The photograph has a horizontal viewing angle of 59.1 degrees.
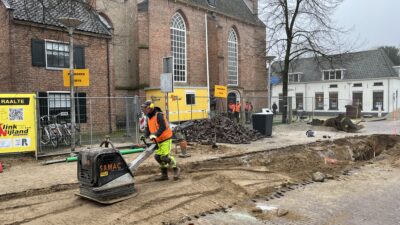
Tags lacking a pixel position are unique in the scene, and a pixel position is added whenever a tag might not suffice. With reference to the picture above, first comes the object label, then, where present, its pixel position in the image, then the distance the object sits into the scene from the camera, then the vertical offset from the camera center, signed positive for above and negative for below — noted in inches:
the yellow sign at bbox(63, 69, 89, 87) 475.5 +29.0
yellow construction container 820.6 -11.0
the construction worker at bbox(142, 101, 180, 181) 310.9 -30.6
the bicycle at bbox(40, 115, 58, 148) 493.1 -49.2
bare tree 1047.0 +200.2
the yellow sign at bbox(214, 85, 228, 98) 648.9 +13.9
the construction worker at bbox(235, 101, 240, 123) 932.5 -32.6
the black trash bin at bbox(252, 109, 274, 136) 692.1 -46.3
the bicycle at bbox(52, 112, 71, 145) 535.2 -50.1
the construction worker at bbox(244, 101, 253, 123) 997.5 -34.9
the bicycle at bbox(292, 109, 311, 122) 1187.9 -65.4
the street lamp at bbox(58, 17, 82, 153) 427.5 +57.0
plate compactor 247.4 -55.3
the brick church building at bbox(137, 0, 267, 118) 1044.5 +183.7
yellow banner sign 419.5 -28.3
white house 1749.5 +69.4
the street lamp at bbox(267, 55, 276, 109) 1104.6 +126.8
